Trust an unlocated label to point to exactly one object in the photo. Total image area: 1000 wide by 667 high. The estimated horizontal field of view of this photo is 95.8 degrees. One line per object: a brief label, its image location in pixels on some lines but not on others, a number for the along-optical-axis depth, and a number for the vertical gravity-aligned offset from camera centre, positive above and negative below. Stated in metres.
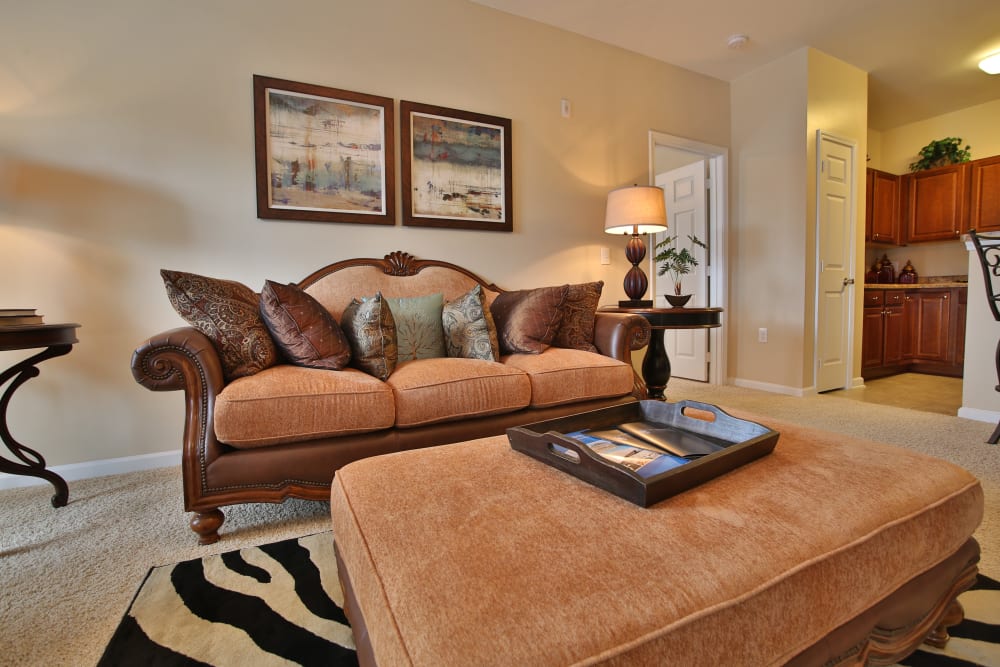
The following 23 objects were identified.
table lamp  2.79 +0.58
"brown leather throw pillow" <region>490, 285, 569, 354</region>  2.21 -0.04
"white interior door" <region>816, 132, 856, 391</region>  3.52 +0.42
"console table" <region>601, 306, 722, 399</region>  2.62 -0.08
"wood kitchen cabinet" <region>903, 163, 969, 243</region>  4.48 +1.10
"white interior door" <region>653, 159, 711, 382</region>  3.95 +0.67
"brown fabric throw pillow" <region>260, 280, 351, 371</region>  1.73 -0.06
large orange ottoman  0.48 -0.32
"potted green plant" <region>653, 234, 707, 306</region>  2.90 +0.34
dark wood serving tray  0.74 -0.27
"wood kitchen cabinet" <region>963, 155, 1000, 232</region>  4.27 +1.09
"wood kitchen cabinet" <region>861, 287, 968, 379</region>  4.32 -0.21
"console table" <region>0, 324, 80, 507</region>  1.56 -0.21
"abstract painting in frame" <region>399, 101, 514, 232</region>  2.60 +0.88
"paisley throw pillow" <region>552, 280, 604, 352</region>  2.34 -0.04
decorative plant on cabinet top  4.55 +1.60
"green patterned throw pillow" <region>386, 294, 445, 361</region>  2.11 -0.06
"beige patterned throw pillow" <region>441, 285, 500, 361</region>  2.11 -0.07
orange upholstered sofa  1.41 -0.34
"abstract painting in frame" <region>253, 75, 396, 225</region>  2.29 +0.86
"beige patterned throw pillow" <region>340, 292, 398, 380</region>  1.81 -0.09
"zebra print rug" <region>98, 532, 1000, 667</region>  0.96 -0.73
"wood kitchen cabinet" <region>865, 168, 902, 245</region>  4.50 +1.05
